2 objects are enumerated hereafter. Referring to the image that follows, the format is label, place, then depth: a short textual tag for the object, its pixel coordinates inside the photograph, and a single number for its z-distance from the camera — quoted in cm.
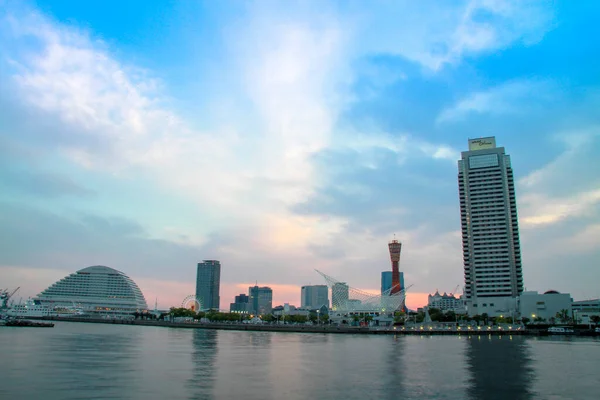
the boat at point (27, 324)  12888
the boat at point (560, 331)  12581
